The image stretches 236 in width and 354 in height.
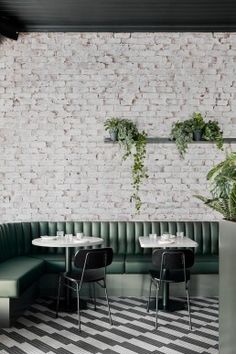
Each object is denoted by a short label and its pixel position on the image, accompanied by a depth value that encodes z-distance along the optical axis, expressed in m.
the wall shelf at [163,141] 5.96
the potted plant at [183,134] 5.79
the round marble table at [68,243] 4.53
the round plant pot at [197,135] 5.82
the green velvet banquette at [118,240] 5.25
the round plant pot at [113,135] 5.87
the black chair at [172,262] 4.26
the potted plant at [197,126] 5.82
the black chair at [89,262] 4.14
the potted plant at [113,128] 5.86
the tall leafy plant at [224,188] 2.40
